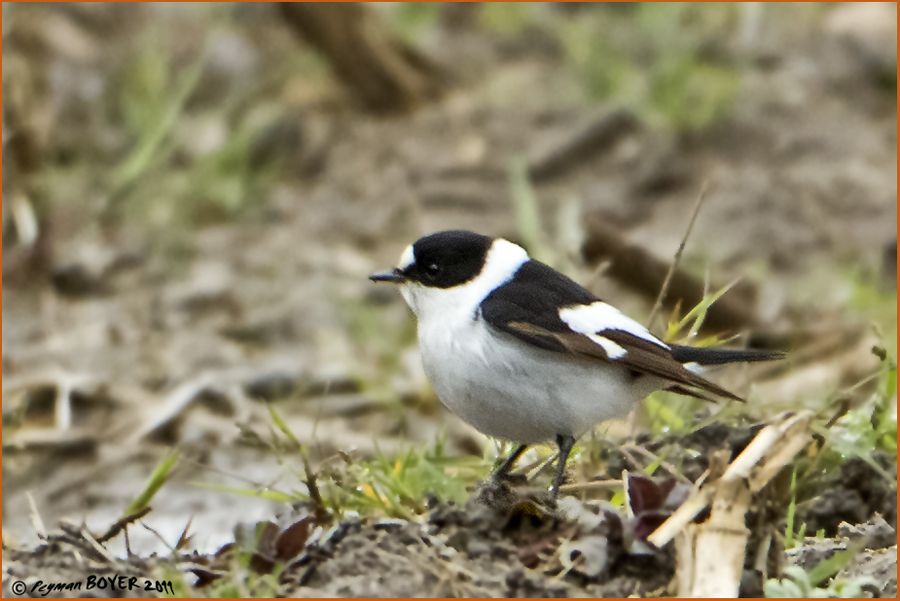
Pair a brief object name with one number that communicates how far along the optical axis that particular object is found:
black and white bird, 7.84
